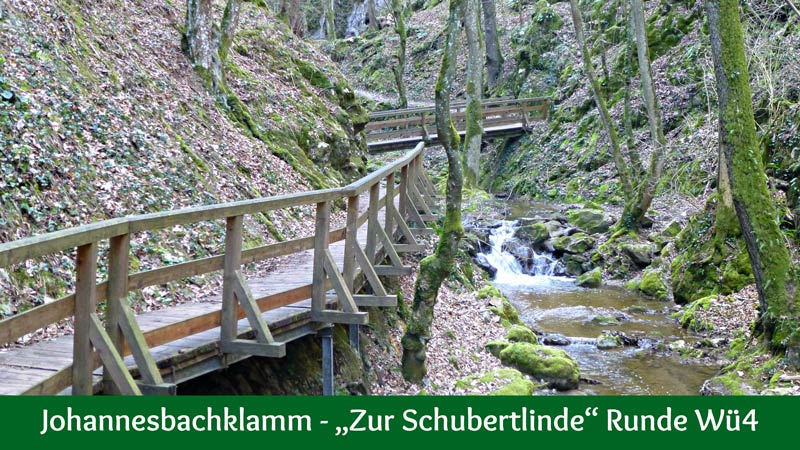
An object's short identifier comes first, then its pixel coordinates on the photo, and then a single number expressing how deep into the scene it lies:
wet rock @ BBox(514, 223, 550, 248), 20.72
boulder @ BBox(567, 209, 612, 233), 21.41
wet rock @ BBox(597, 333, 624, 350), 13.09
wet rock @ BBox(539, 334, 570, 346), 13.38
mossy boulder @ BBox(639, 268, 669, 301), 16.75
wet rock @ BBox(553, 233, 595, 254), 20.25
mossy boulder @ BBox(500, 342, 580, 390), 10.85
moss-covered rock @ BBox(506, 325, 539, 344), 12.41
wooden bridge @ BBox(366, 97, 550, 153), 27.14
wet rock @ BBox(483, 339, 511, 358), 11.55
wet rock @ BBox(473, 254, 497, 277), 19.45
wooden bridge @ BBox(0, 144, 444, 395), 4.45
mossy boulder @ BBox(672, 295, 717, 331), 13.62
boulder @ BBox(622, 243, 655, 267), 18.91
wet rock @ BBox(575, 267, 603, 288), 18.02
